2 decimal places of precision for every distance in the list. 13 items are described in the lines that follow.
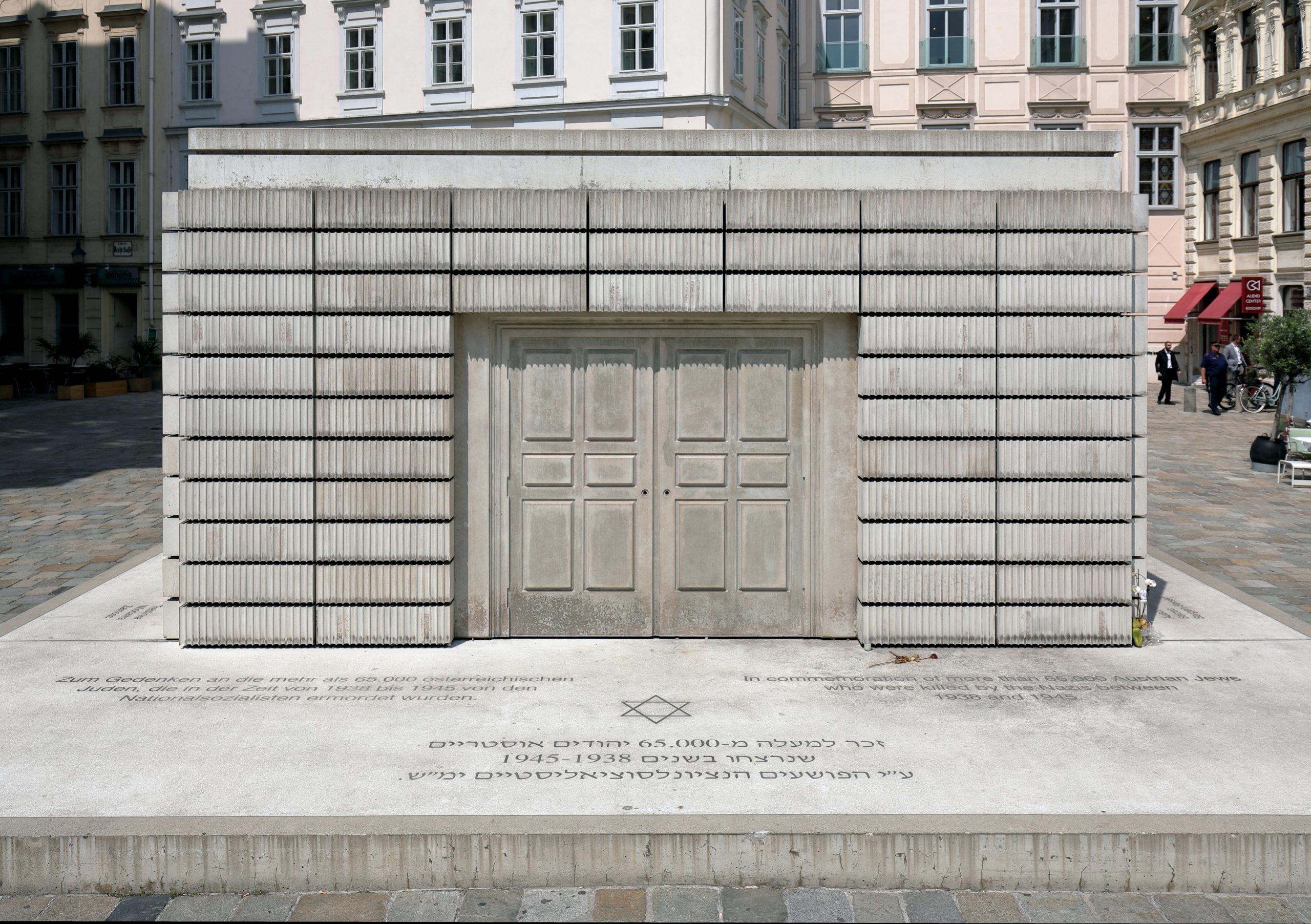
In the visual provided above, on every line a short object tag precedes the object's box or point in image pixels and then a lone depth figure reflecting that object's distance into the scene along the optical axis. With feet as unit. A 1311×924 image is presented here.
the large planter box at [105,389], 115.03
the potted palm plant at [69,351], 115.34
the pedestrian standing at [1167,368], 109.19
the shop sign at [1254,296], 115.03
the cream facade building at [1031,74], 131.23
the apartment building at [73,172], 140.05
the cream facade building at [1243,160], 111.96
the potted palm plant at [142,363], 122.21
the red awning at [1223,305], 118.11
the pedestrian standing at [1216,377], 98.58
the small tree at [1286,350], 70.59
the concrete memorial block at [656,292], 29.81
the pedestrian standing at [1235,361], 105.81
